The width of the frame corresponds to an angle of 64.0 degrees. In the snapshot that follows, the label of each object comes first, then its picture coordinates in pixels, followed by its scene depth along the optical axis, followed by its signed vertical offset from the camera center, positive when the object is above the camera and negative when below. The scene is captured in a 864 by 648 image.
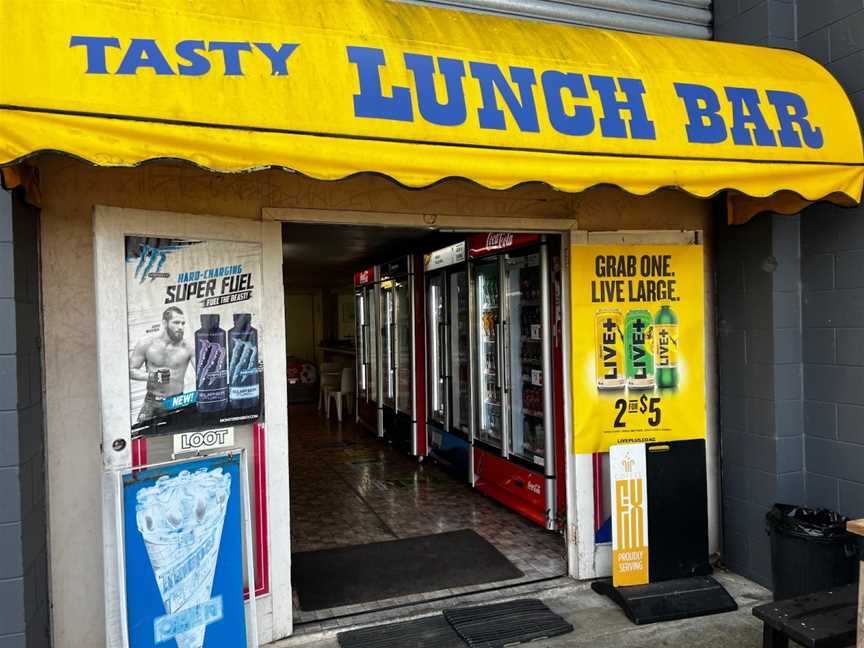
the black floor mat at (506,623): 3.82 -1.74
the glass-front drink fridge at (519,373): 5.34 -0.45
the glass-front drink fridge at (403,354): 8.06 -0.37
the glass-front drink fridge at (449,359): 7.05 -0.40
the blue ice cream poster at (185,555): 3.21 -1.08
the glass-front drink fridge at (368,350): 9.73 -0.38
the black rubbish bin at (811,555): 3.88 -1.38
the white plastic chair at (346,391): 11.59 -1.11
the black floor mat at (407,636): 3.77 -1.74
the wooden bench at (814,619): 3.11 -1.44
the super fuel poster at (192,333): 3.39 -0.02
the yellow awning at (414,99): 2.62 +1.00
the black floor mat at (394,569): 4.45 -1.71
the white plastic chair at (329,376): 12.01 -0.88
